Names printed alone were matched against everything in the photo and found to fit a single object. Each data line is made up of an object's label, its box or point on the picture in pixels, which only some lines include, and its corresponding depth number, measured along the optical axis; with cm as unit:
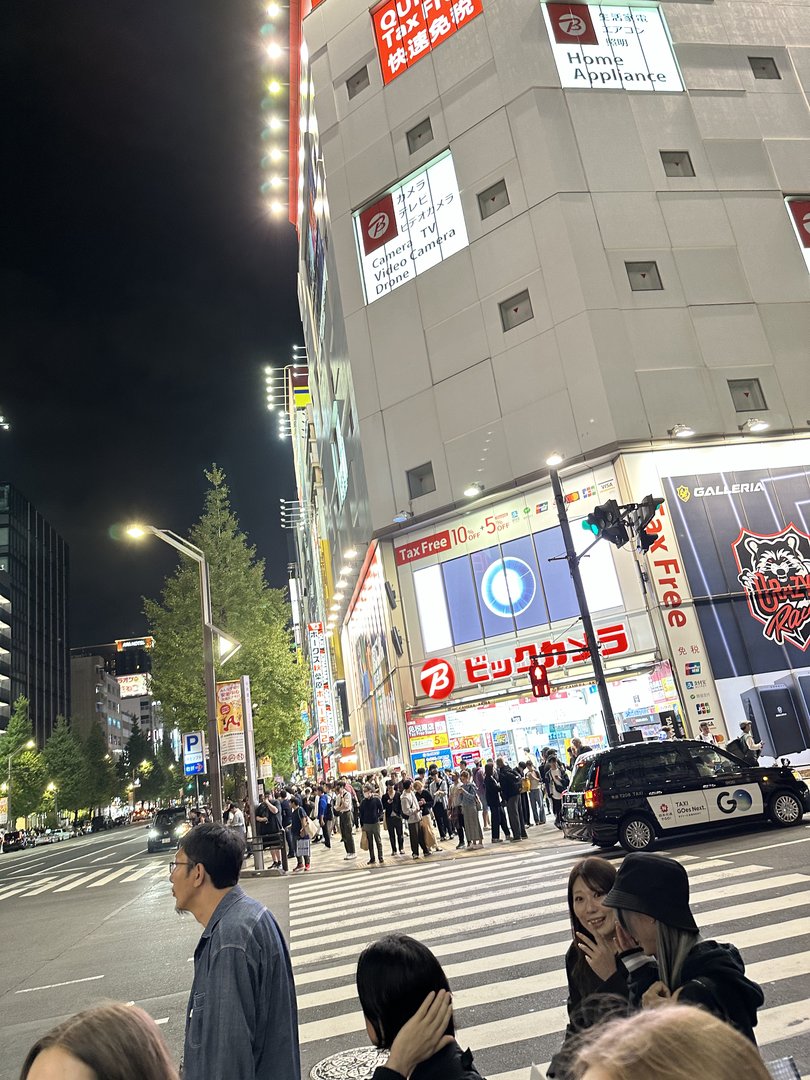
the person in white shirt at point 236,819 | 2181
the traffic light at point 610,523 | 1462
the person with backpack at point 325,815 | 2462
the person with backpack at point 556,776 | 1930
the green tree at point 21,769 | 6328
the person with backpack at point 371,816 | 1770
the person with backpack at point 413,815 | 1703
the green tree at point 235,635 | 3008
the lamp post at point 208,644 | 1647
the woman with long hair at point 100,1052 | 148
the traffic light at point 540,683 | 1811
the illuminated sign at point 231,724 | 1836
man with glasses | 259
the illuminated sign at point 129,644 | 17300
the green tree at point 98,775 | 8662
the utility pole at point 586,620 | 1498
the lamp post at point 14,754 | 6228
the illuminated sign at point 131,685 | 16288
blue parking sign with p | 2283
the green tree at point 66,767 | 7631
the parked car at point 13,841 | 5822
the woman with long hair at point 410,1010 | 204
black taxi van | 1255
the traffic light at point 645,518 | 1470
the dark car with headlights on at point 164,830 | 3541
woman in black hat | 242
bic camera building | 2292
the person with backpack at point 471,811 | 1723
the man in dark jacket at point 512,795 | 1706
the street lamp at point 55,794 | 7549
